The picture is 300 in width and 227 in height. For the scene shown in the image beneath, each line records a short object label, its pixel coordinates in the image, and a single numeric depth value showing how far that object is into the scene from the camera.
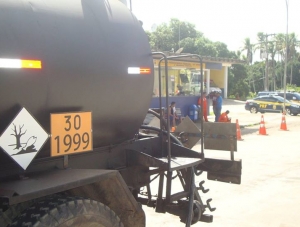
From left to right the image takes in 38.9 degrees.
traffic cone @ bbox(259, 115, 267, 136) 18.50
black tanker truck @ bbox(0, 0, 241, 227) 2.70
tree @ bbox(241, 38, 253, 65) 75.44
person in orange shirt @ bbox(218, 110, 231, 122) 15.09
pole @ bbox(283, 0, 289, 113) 27.05
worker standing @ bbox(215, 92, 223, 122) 21.03
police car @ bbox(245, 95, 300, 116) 30.66
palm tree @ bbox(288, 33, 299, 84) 72.62
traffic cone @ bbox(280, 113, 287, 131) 20.61
